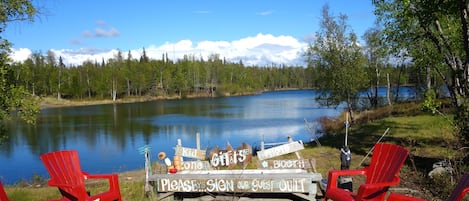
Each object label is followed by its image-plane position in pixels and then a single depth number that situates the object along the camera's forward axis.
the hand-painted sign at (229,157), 6.51
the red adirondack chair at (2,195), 3.53
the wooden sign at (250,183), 5.40
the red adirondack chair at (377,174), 3.78
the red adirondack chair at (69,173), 4.26
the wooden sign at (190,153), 6.39
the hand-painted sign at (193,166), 6.27
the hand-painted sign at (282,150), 6.45
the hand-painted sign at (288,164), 6.19
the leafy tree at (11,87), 6.84
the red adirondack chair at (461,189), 3.00
